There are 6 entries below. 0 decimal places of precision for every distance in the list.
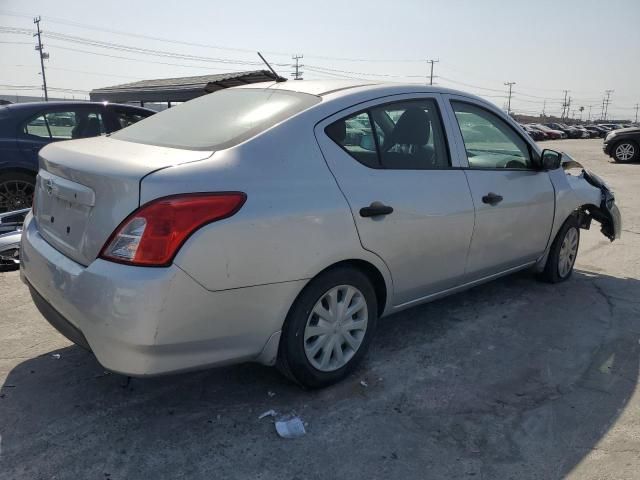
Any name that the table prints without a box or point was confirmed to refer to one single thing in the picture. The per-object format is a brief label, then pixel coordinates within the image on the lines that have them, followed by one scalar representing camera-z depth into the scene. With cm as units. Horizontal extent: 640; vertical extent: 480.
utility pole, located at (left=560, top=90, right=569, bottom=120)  12875
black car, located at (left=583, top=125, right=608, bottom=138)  6073
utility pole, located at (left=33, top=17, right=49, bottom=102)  6012
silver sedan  219
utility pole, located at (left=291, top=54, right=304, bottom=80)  7576
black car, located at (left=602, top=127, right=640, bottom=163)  1786
